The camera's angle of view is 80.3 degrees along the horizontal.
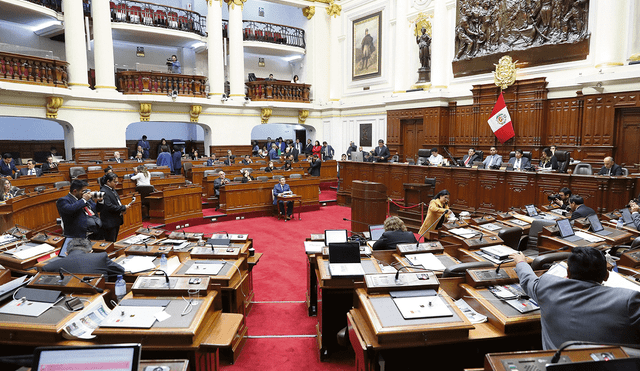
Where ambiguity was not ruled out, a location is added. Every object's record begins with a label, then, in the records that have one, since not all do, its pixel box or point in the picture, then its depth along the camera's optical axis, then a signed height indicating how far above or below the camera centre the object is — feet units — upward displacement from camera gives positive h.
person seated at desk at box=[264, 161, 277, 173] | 39.58 -2.14
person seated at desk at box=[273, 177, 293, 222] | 33.40 -4.44
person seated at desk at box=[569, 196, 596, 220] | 17.79 -3.03
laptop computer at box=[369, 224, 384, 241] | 16.39 -3.66
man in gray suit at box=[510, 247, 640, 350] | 6.48 -2.85
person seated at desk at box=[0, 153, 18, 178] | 30.55 -1.45
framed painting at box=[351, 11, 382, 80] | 51.70 +14.03
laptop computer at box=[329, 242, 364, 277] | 11.75 -3.31
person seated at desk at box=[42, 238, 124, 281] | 10.50 -3.23
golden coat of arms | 36.27 +7.09
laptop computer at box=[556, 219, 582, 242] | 14.43 -3.22
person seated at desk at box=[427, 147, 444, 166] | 35.38 -1.18
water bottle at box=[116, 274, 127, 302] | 9.77 -3.64
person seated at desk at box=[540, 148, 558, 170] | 27.81 -1.16
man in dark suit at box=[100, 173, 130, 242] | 18.33 -2.91
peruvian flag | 36.09 +2.31
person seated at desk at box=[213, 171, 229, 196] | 34.01 -2.99
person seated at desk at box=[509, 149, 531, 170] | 29.09 -1.25
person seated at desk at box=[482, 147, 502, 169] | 31.77 -1.18
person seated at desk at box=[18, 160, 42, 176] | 31.32 -1.87
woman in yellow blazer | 20.27 -3.34
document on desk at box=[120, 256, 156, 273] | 11.75 -3.70
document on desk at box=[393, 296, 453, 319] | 7.70 -3.36
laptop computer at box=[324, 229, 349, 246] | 14.26 -3.36
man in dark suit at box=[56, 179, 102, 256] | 16.39 -2.71
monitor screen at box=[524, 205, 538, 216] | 19.89 -3.41
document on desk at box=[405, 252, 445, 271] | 11.57 -3.62
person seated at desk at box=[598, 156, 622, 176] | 23.82 -1.49
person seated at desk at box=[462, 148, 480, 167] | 33.58 -1.06
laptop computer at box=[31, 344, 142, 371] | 5.79 -3.20
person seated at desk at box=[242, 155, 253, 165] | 43.01 -1.47
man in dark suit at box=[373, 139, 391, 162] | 38.48 -0.76
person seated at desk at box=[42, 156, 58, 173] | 33.86 -1.68
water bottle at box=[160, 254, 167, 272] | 12.07 -3.70
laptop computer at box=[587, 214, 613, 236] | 15.33 -3.32
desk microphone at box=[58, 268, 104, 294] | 9.27 -3.30
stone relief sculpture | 32.68 +11.46
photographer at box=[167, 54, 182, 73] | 50.98 +11.20
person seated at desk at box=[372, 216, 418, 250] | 13.82 -3.37
